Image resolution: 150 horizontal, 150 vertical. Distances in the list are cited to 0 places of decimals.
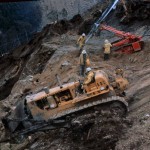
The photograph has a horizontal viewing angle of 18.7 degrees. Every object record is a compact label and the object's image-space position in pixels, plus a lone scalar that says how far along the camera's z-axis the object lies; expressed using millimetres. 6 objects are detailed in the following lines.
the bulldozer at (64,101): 15109
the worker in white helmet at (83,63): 18922
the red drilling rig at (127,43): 22719
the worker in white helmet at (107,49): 22931
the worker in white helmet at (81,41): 24750
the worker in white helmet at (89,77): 15188
